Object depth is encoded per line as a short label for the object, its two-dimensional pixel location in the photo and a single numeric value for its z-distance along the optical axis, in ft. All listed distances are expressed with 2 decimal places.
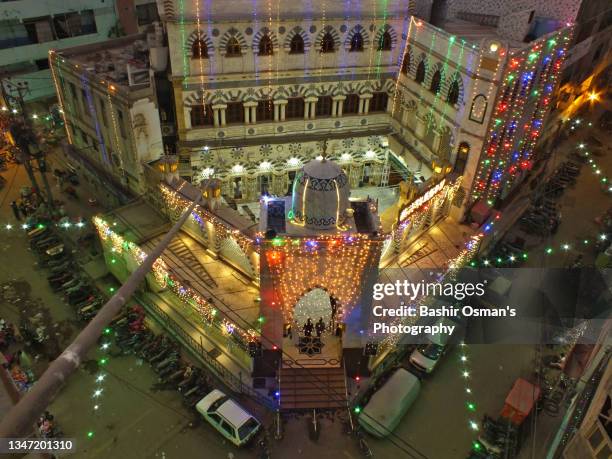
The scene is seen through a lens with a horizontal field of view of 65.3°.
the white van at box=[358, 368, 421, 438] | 68.69
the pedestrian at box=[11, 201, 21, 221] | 105.70
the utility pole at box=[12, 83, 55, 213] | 90.84
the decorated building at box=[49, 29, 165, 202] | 89.20
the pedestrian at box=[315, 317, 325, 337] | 74.43
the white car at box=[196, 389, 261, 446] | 66.33
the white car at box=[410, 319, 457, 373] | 77.30
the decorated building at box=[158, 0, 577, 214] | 87.04
